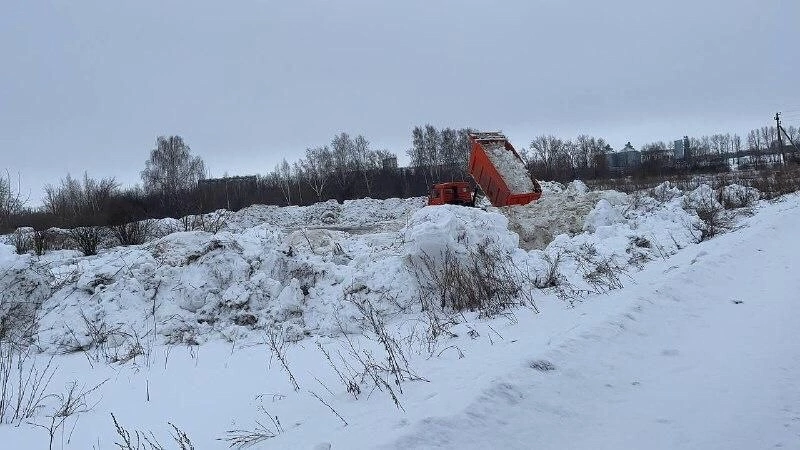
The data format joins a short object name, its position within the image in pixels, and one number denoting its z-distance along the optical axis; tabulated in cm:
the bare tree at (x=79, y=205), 2077
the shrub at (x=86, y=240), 1486
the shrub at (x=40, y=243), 1333
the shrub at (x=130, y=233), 1625
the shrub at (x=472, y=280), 670
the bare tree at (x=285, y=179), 4972
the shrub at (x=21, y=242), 1323
